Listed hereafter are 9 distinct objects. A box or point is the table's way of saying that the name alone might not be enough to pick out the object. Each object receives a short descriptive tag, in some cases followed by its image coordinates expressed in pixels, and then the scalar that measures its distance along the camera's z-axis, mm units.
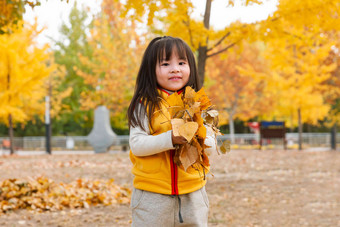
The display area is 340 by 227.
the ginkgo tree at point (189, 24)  5907
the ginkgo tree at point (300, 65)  6535
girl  2021
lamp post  16672
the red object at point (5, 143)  22203
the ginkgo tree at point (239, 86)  21297
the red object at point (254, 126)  25447
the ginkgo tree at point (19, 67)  14010
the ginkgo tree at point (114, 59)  17359
